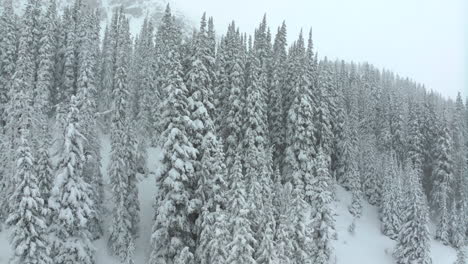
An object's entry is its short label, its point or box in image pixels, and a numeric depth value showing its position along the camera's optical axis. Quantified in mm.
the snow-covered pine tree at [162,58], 33812
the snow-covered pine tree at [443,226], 60000
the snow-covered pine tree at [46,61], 56931
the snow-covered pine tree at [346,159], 62438
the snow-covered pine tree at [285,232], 26172
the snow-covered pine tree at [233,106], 47594
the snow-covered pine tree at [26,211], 28922
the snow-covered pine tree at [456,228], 59562
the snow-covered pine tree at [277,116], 54875
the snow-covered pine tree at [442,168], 65312
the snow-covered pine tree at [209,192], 29750
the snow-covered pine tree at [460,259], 39425
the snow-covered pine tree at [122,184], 40312
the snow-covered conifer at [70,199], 32156
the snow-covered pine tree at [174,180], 31891
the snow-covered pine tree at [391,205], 57647
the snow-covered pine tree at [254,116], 46750
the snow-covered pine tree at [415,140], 70000
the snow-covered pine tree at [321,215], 37812
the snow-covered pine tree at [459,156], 66688
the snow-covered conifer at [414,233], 49500
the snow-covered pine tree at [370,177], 63625
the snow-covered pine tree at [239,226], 24484
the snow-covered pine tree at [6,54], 59562
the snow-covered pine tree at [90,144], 39241
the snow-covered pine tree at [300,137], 49688
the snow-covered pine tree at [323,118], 58656
